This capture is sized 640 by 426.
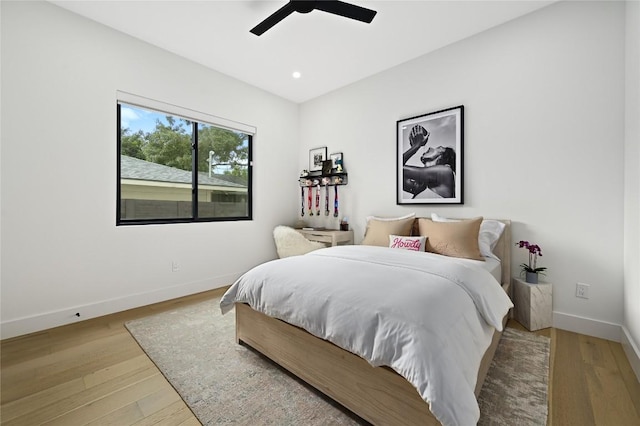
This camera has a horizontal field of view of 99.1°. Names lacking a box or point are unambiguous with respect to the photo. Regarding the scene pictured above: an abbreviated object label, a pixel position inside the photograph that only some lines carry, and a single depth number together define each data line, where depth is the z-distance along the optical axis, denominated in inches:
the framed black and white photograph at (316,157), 161.0
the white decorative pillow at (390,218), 115.9
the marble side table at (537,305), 88.4
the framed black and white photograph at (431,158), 111.3
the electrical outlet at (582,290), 86.8
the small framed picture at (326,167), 152.7
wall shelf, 149.3
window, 111.5
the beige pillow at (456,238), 90.6
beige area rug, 52.8
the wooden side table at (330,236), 137.1
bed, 41.2
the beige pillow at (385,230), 108.7
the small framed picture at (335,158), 152.2
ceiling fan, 75.2
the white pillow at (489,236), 94.7
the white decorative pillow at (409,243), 97.0
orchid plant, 90.4
